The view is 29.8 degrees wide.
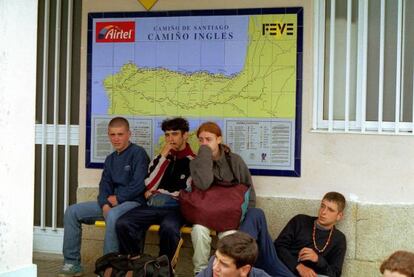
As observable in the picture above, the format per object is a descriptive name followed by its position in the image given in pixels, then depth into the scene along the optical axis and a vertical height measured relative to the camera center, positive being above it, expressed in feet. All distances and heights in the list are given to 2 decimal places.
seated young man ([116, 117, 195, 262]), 22.40 -1.68
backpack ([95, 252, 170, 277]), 20.12 -3.51
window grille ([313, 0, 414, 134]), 22.74 +2.06
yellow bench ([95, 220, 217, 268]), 21.65 -2.84
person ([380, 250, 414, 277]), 12.94 -2.16
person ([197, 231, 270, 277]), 15.49 -2.46
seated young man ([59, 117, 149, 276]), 23.56 -1.79
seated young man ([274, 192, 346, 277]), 21.42 -3.06
